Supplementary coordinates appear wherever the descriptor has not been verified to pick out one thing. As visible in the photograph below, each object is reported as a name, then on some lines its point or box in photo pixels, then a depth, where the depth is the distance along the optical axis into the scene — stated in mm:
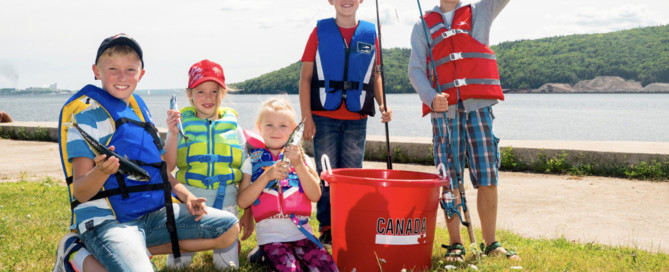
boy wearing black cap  2863
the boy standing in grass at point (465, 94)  3887
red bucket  3279
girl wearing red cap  3725
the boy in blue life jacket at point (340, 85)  4363
